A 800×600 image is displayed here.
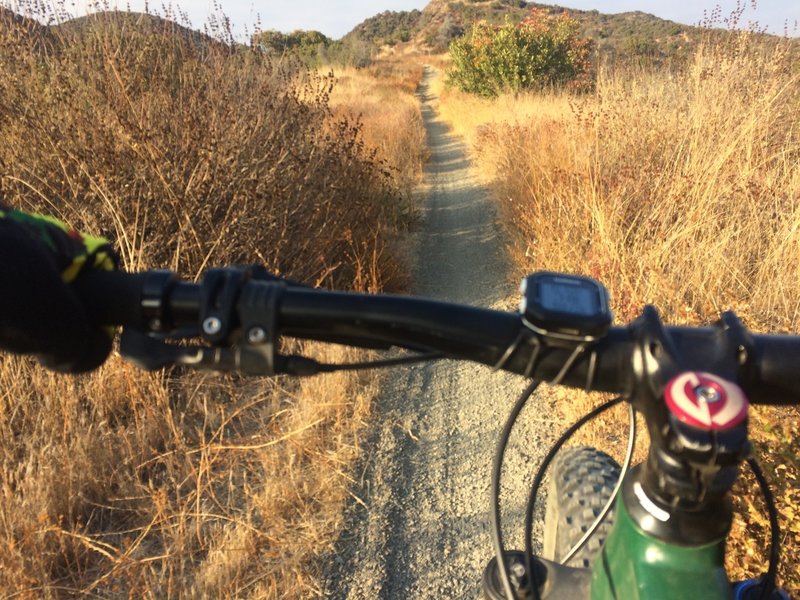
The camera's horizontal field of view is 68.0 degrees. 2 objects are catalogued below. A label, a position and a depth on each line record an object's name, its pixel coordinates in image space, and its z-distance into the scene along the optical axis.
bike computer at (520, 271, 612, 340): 0.26
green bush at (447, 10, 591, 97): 11.56
